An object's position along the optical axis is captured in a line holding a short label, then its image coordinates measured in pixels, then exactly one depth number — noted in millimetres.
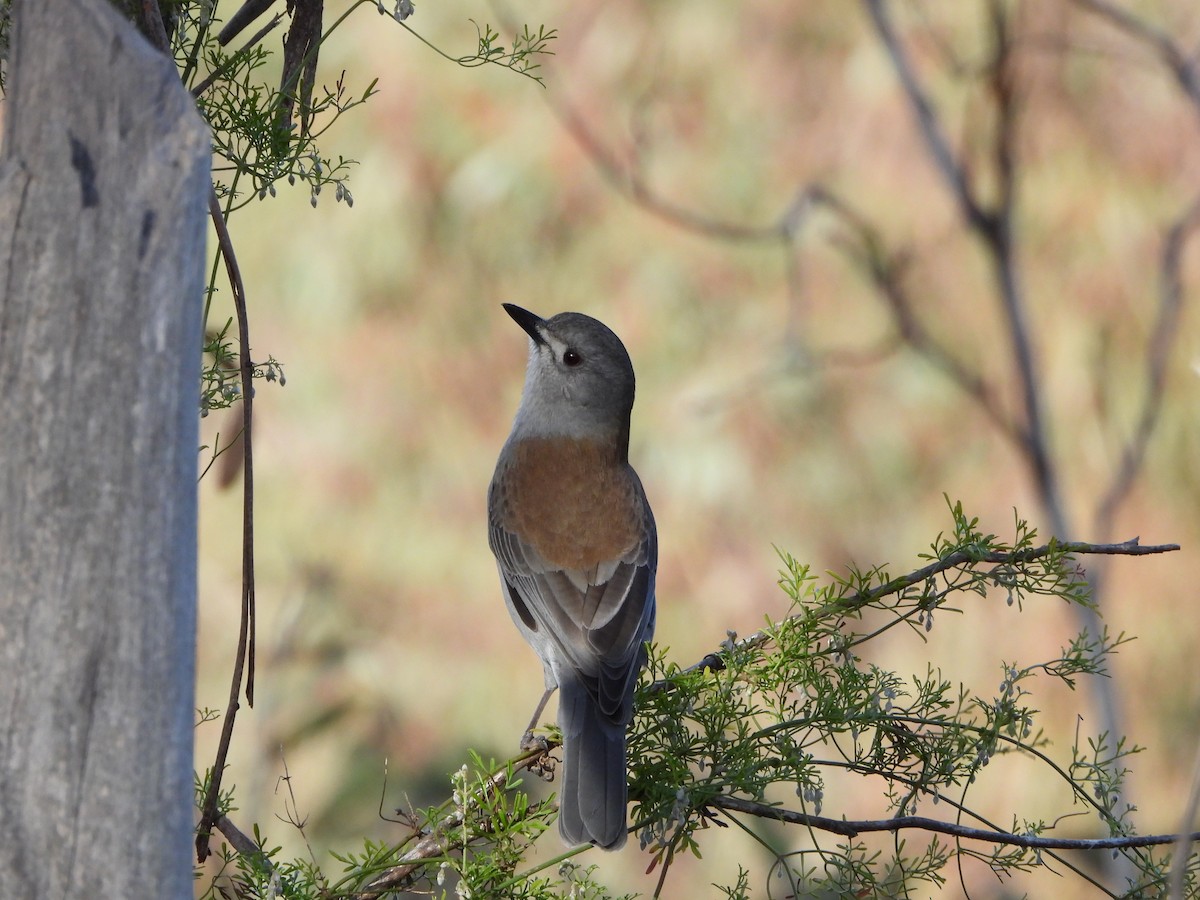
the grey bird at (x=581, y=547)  6066
